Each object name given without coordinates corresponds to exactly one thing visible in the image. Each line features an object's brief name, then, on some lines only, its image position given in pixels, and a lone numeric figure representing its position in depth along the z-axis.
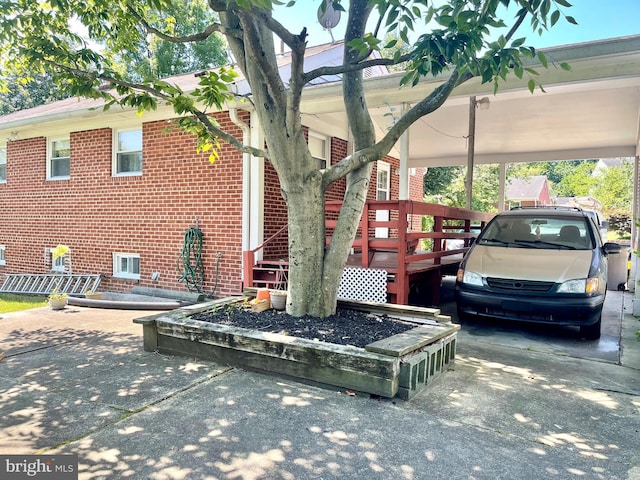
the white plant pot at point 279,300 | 5.29
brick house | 7.96
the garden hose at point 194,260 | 8.26
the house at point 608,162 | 42.69
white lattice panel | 6.21
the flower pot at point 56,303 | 7.22
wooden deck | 6.07
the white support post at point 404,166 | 7.11
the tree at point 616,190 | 30.23
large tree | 3.32
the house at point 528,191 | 41.95
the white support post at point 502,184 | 13.34
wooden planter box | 3.58
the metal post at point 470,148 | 8.10
